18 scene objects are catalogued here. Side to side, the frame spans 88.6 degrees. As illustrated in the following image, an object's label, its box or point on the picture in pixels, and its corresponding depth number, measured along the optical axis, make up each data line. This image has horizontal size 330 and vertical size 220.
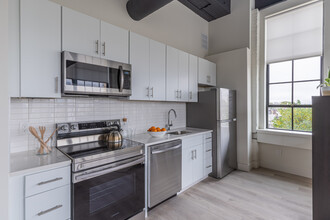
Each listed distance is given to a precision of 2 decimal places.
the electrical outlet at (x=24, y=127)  1.76
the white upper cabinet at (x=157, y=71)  2.58
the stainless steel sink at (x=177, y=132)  3.14
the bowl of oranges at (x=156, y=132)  2.53
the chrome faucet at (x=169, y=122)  3.28
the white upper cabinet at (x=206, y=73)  3.53
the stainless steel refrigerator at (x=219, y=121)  3.22
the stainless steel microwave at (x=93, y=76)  1.73
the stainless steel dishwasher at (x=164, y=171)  2.18
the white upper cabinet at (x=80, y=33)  1.75
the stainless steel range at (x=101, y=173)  1.53
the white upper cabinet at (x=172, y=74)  2.84
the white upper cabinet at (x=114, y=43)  2.03
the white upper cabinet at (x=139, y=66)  2.34
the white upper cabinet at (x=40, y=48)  1.52
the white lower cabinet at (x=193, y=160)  2.72
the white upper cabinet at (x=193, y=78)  3.29
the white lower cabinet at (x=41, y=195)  1.27
